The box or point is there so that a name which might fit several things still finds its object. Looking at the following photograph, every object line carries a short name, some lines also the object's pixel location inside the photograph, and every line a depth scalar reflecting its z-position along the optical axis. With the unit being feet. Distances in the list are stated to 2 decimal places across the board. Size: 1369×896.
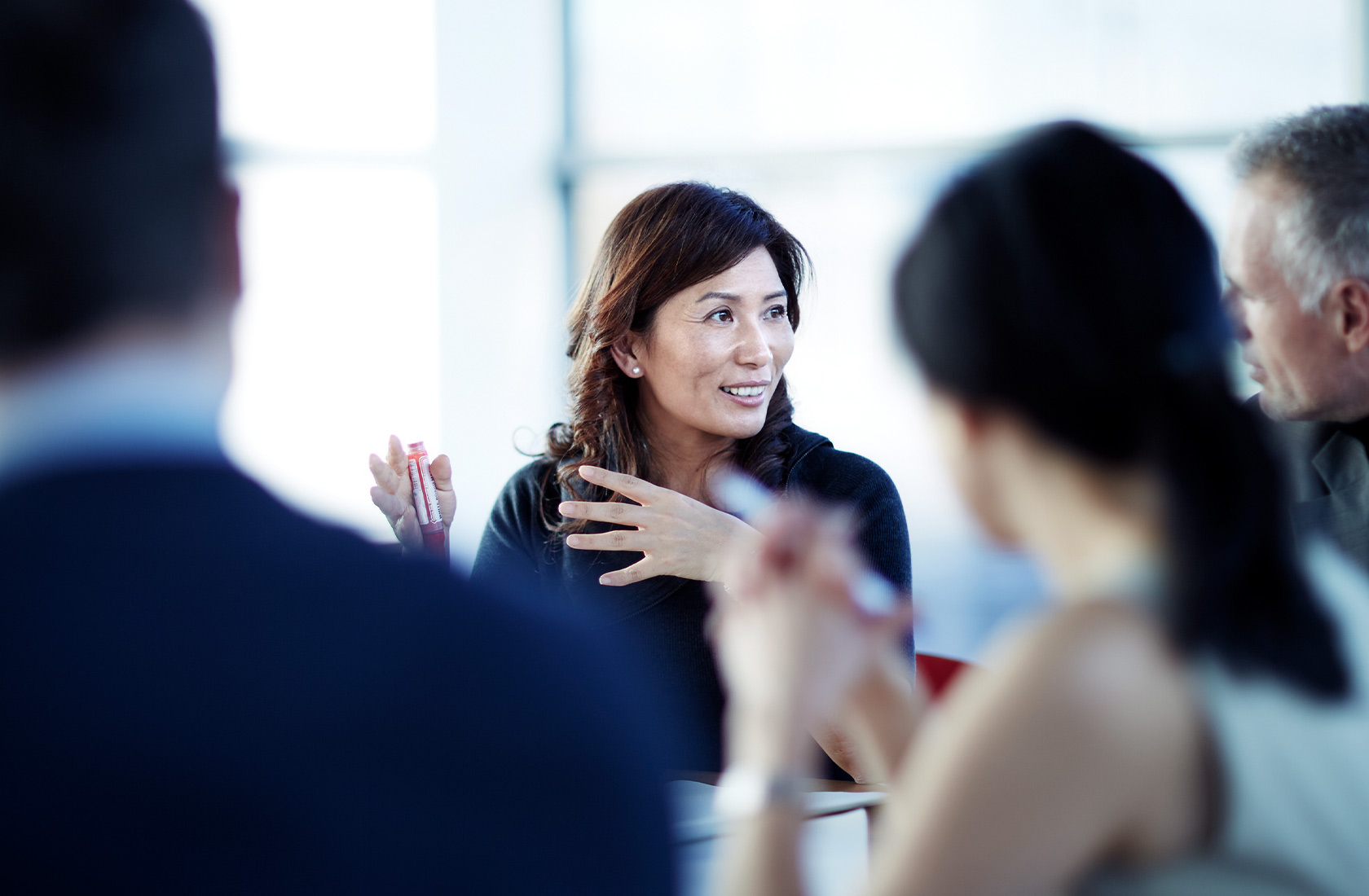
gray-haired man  7.76
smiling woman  8.58
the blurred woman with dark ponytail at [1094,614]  5.63
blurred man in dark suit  4.11
